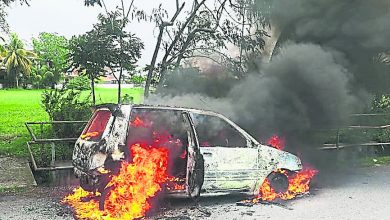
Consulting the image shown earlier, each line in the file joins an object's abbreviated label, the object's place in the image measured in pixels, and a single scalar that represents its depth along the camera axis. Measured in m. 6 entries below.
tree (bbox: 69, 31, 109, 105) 9.38
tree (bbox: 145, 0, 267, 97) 10.39
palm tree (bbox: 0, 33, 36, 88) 61.84
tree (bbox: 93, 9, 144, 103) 9.62
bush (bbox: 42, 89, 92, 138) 9.43
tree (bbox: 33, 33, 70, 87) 72.75
